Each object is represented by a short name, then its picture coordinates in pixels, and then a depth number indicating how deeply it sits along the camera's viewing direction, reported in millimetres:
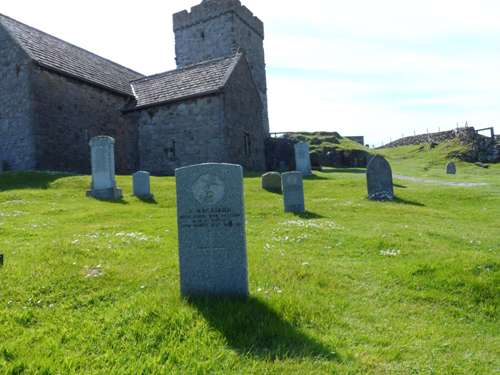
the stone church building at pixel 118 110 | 22047
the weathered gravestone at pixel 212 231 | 4805
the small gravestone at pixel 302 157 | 24750
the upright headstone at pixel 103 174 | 15508
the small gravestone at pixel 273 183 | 18141
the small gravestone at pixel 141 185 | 15922
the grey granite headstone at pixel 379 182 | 15766
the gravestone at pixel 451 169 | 31359
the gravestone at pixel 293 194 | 12859
